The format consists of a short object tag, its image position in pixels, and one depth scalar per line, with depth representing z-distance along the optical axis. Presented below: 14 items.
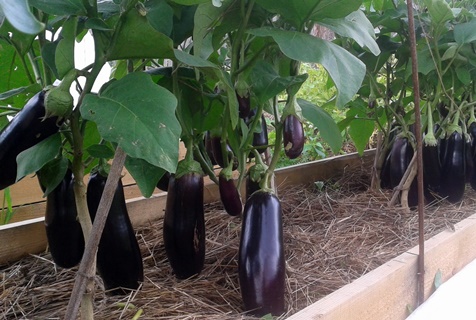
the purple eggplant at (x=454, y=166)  1.18
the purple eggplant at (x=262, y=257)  0.62
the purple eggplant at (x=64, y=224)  0.64
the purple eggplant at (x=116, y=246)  0.64
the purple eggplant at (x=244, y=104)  0.65
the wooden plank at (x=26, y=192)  1.16
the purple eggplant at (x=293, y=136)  0.66
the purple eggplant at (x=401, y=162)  1.19
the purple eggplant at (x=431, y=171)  1.16
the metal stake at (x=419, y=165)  0.65
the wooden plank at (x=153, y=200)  0.85
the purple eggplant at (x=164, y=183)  0.83
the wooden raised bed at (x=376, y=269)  0.62
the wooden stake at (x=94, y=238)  0.43
